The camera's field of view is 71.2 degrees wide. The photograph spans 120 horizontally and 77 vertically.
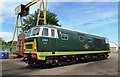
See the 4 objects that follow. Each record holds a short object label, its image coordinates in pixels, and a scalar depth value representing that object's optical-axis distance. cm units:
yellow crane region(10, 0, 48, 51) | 1160
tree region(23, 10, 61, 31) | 1520
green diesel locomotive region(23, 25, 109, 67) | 617
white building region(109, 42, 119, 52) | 3837
